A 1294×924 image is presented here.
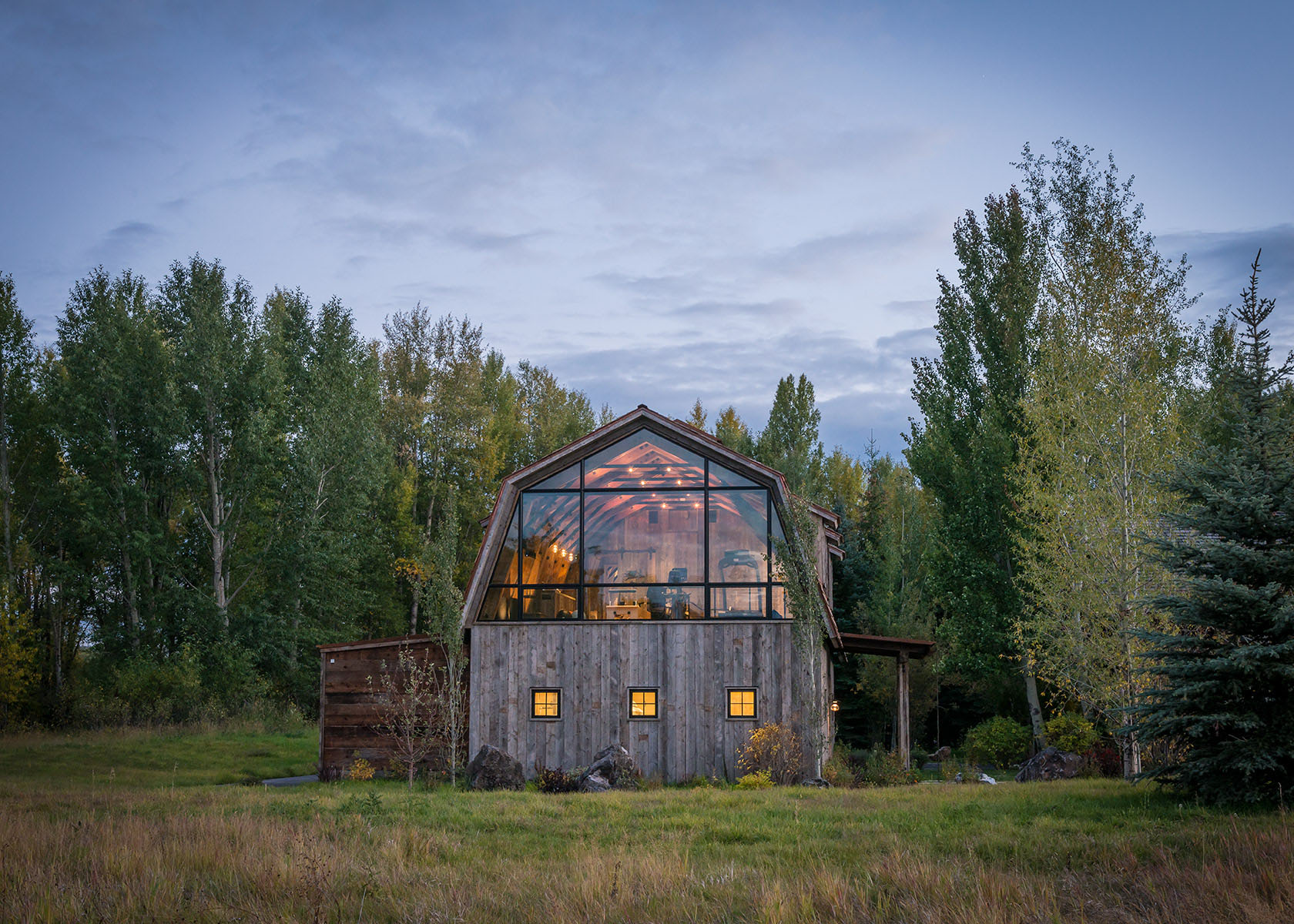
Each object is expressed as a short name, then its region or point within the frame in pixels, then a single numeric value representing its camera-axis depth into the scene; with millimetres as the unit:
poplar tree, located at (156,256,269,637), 30672
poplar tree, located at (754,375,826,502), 42750
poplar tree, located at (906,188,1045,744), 24281
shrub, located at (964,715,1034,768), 24344
